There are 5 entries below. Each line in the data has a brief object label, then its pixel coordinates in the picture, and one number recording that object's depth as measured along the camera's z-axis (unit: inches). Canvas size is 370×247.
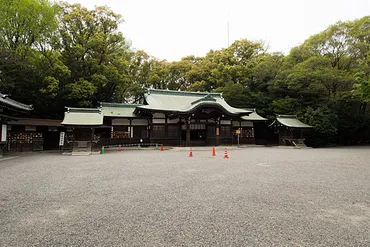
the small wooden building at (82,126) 597.6
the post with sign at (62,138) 692.7
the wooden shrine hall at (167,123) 777.7
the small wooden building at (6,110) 503.1
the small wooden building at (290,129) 856.9
